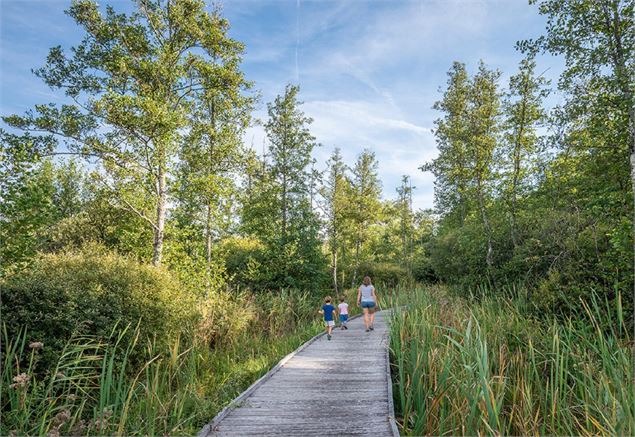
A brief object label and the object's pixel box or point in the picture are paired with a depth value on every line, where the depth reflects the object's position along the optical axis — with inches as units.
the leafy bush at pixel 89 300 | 228.1
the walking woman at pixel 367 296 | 401.1
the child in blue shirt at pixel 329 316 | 389.4
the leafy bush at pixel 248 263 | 722.8
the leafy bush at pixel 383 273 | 1045.2
